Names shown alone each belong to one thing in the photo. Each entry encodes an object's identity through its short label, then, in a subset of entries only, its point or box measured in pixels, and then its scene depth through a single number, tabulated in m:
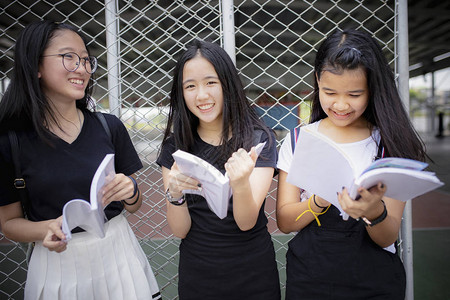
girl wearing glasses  1.03
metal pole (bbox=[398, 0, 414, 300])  1.37
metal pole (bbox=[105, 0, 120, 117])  1.49
